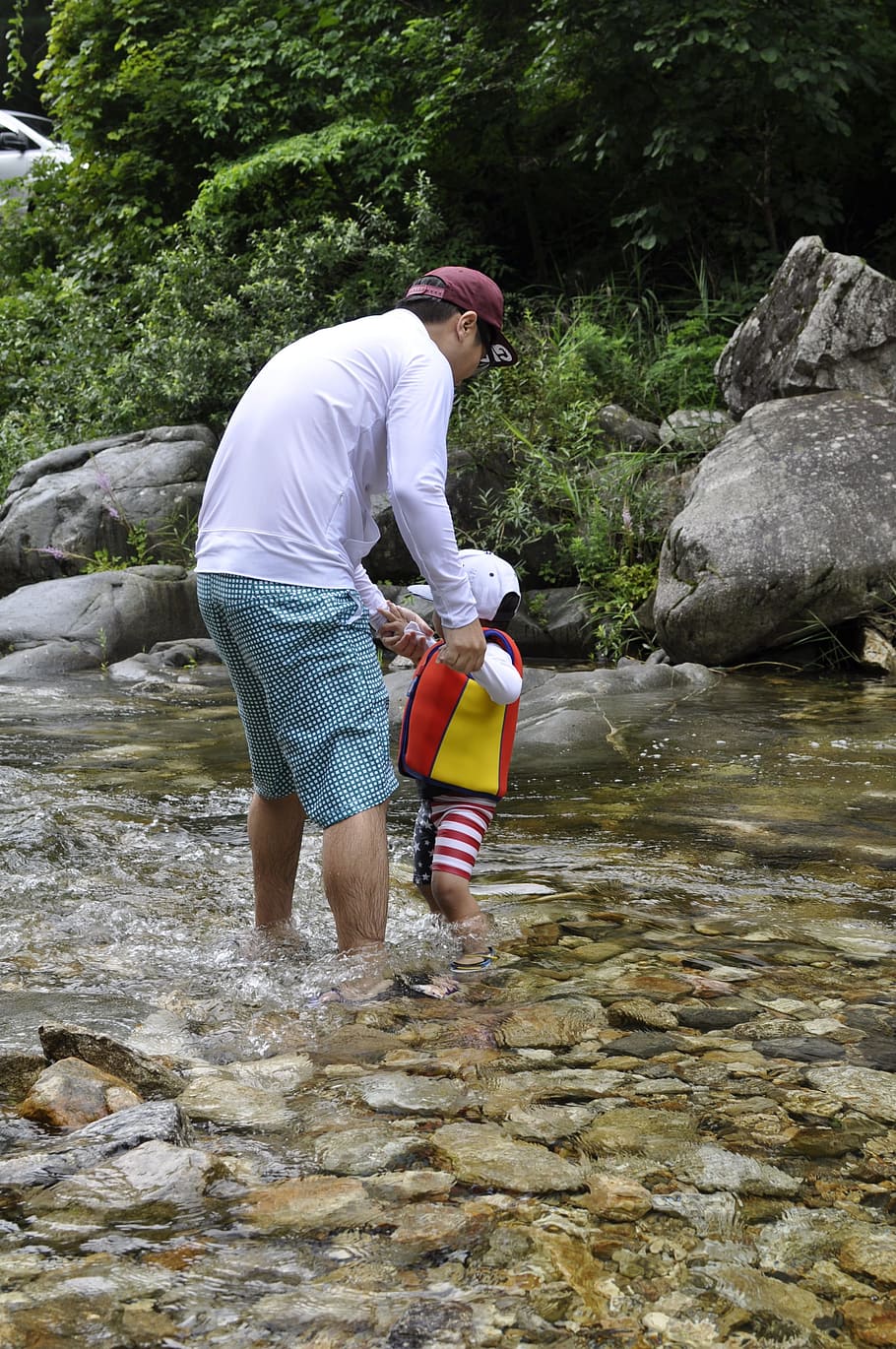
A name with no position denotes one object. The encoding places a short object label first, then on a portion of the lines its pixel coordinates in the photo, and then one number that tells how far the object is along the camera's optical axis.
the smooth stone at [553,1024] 2.60
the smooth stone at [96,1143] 1.87
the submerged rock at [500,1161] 1.93
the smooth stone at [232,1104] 2.16
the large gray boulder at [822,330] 9.27
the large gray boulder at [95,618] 9.41
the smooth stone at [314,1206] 1.79
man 2.79
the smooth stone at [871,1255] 1.68
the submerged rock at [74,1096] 2.07
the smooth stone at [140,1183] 1.80
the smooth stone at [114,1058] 2.24
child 3.29
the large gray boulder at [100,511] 10.99
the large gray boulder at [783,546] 8.02
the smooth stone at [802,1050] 2.47
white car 17.67
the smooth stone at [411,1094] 2.23
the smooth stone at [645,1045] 2.53
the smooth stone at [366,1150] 1.98
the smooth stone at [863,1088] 2.21
